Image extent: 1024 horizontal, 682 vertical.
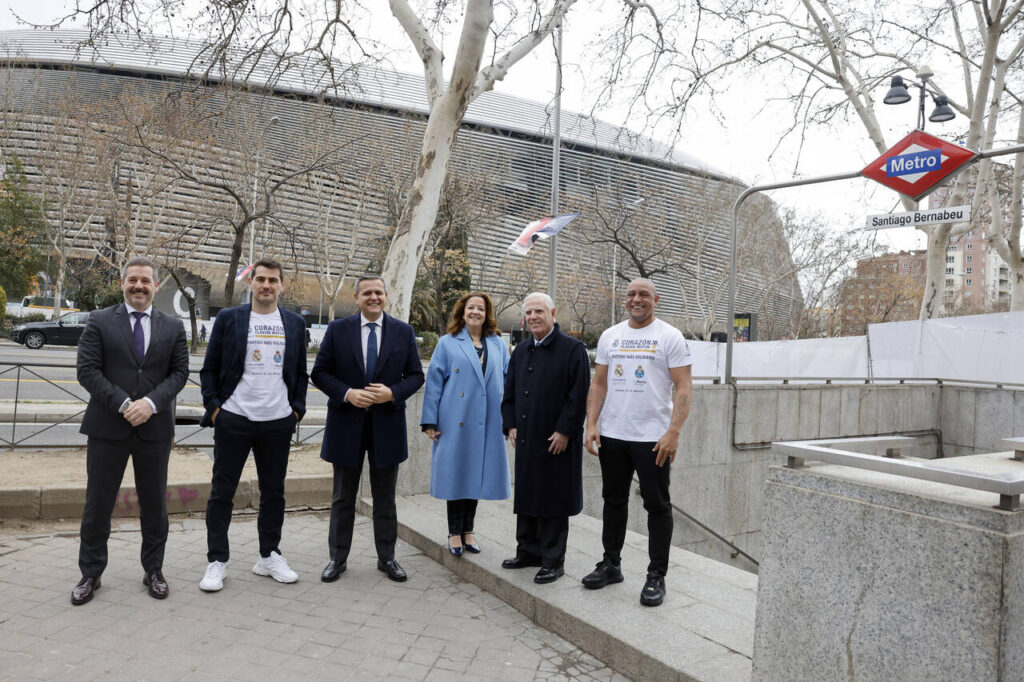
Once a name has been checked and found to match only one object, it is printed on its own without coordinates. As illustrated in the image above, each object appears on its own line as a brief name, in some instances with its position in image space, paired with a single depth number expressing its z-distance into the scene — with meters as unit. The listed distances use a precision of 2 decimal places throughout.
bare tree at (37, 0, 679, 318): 8.39
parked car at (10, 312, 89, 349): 27.70
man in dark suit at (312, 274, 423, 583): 4.79
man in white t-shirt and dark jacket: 4.56
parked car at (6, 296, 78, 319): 39.23
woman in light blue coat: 4.99
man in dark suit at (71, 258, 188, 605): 4.16
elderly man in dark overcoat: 4.56
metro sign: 8.75
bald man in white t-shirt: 4.16
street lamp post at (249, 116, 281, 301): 19.78
